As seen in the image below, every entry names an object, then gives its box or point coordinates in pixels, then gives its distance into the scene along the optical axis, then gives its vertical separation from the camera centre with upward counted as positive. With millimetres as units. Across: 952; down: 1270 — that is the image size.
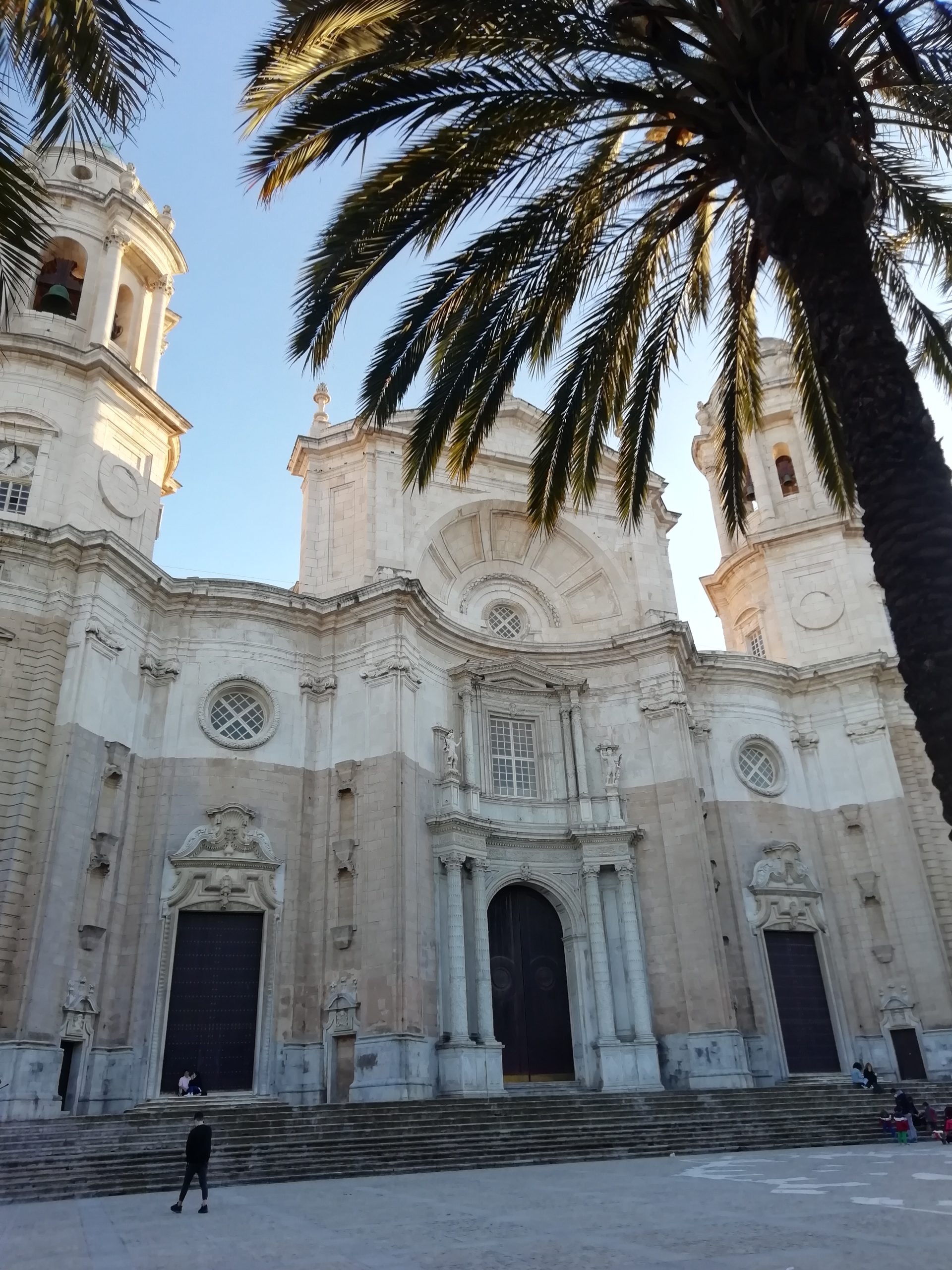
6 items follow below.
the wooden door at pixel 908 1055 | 26984 +708
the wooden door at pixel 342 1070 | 21734 +849
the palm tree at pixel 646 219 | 7395 +8827
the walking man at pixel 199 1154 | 11711 -380
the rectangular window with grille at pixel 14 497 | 24531 +14432
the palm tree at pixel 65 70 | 6992 +7132
